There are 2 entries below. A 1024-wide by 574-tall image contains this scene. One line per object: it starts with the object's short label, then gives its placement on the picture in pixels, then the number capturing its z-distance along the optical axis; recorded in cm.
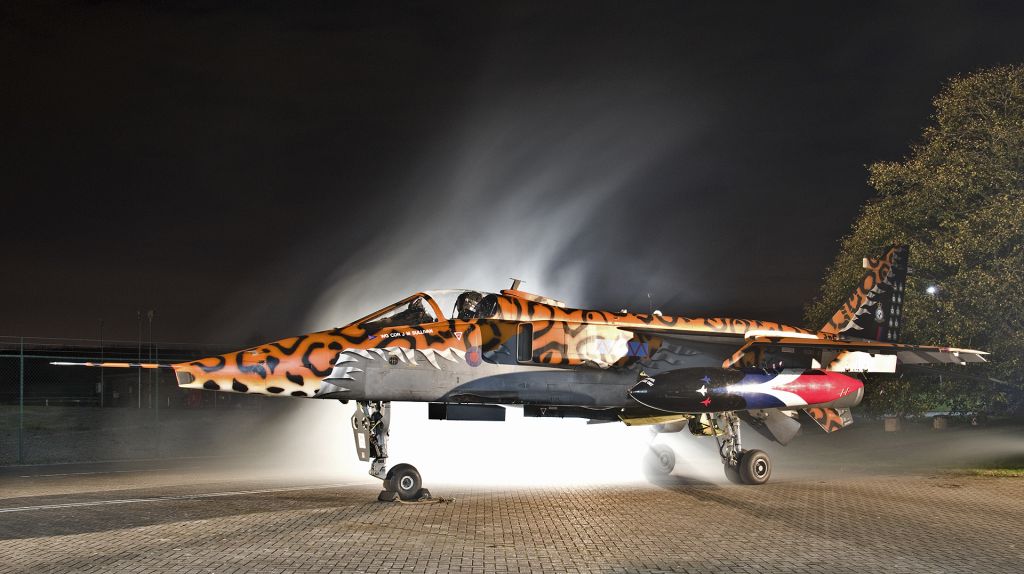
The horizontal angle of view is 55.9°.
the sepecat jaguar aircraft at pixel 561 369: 1436
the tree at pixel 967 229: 2359
